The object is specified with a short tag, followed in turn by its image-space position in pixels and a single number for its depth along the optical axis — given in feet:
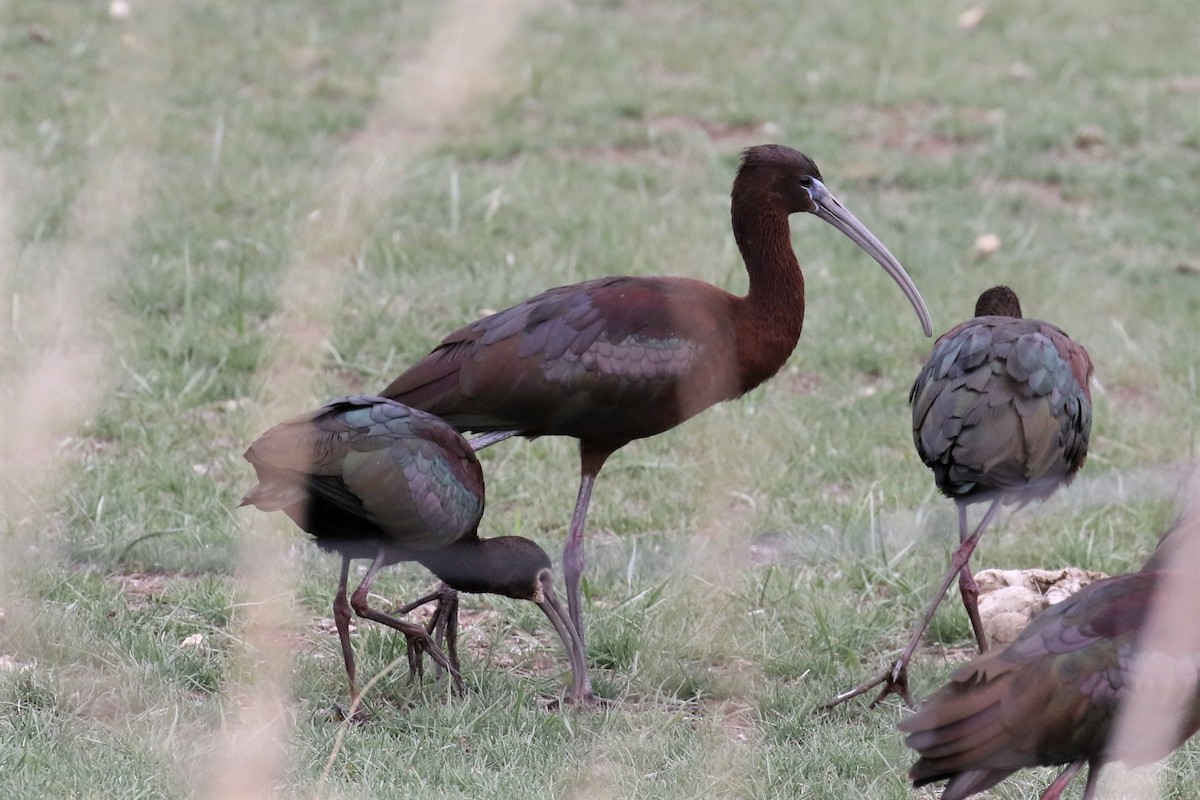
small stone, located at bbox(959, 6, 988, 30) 76.89
